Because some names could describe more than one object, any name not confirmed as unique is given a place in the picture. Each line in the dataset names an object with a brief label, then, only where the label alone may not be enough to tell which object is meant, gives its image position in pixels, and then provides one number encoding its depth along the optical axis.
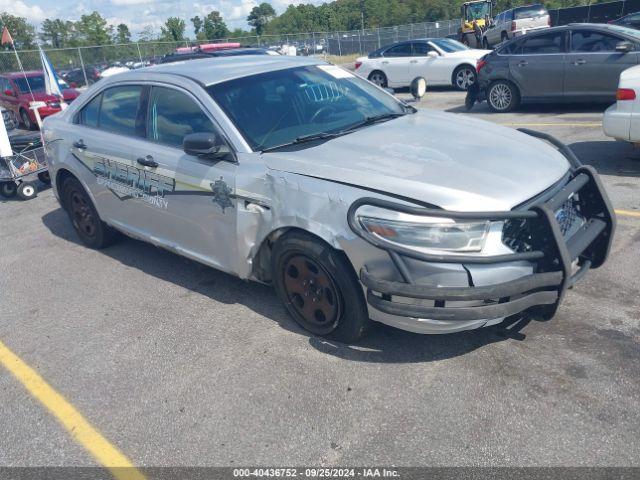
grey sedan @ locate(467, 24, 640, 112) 9.85
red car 15.76
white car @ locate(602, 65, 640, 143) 6.34
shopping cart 8.30
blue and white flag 10.84
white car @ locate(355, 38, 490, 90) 15.18
